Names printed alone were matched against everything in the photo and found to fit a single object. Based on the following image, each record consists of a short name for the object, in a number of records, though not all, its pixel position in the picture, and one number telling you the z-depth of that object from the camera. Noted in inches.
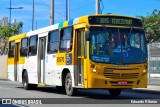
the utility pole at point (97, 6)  1065.5
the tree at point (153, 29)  2038.6
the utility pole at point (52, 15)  1432.0
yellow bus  673.6
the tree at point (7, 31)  2874.0
